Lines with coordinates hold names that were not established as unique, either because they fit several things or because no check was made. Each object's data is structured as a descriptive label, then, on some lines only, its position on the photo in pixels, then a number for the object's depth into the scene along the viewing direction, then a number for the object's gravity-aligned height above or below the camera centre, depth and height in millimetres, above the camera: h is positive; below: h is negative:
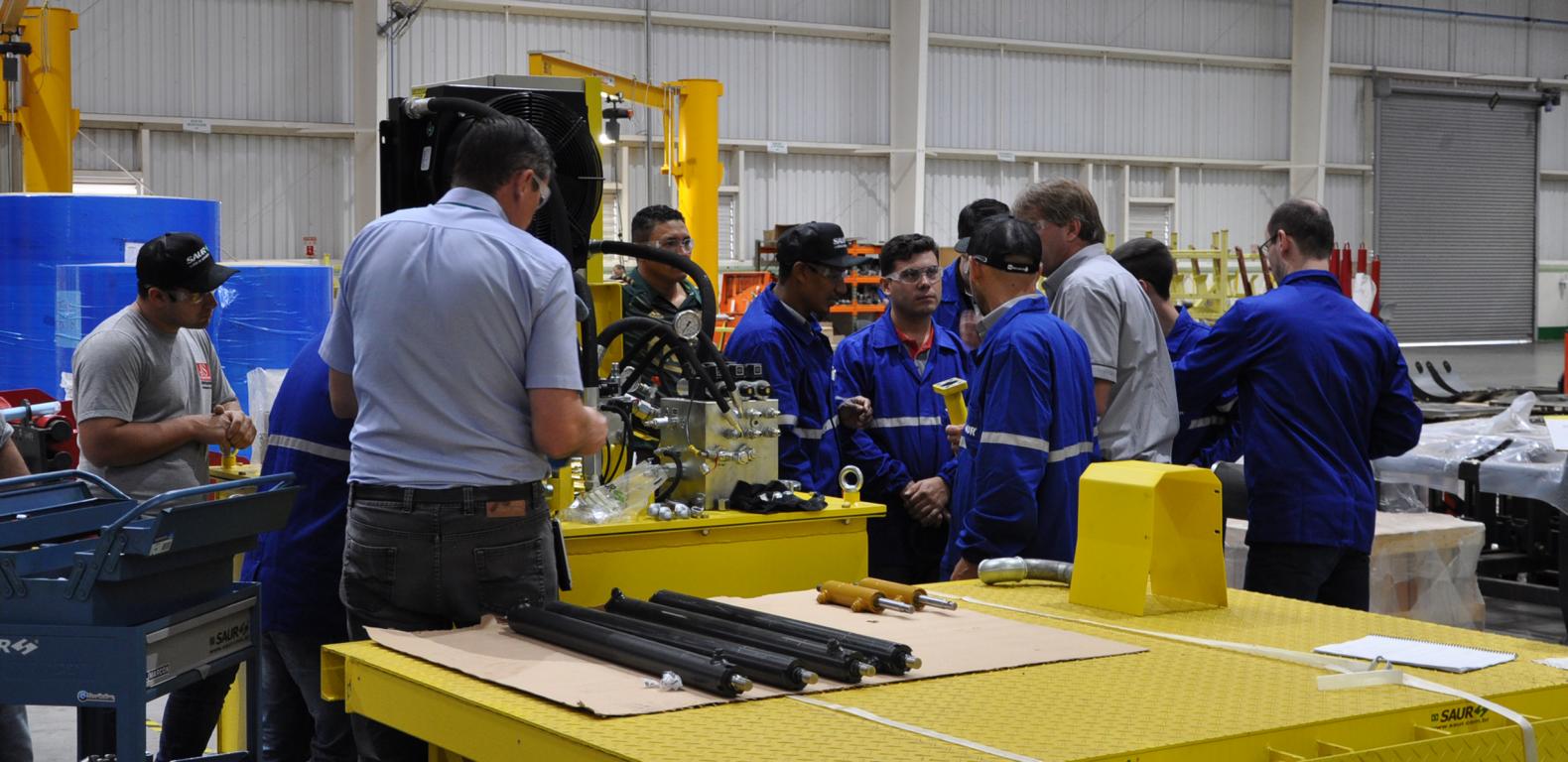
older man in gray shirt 3670 -57
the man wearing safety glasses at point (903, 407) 4332 -267
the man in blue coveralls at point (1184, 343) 4070 -81
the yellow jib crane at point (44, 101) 9703 +1398
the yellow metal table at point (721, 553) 3412 -572
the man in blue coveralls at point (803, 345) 4137 -83
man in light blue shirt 2539 -163
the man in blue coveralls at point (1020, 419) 3252 -226
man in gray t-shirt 3713 -185
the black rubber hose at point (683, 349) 3477 -80
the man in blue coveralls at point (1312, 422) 3490 -248
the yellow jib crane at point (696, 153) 11922 +1315
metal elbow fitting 2822 -484
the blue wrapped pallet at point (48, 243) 6207 +295
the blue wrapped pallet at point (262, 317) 5883 -15
